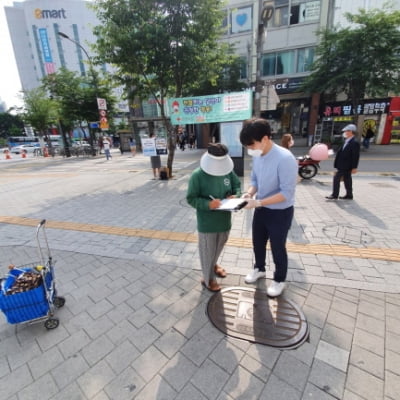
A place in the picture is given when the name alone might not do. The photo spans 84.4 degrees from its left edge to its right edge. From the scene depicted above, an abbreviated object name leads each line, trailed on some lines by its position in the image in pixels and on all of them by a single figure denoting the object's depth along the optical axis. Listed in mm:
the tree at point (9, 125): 47031
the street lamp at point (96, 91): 18734
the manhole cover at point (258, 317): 2012
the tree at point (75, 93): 19031
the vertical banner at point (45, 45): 53031
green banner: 6820
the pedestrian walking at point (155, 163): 8914
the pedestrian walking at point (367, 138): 15297
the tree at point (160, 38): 6840
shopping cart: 1993
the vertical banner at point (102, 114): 14645
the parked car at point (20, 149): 35472
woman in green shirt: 2049
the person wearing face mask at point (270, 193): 2061
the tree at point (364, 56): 11914
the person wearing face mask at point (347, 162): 5086
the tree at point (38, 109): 22078
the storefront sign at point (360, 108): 15555
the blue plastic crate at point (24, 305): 1979
